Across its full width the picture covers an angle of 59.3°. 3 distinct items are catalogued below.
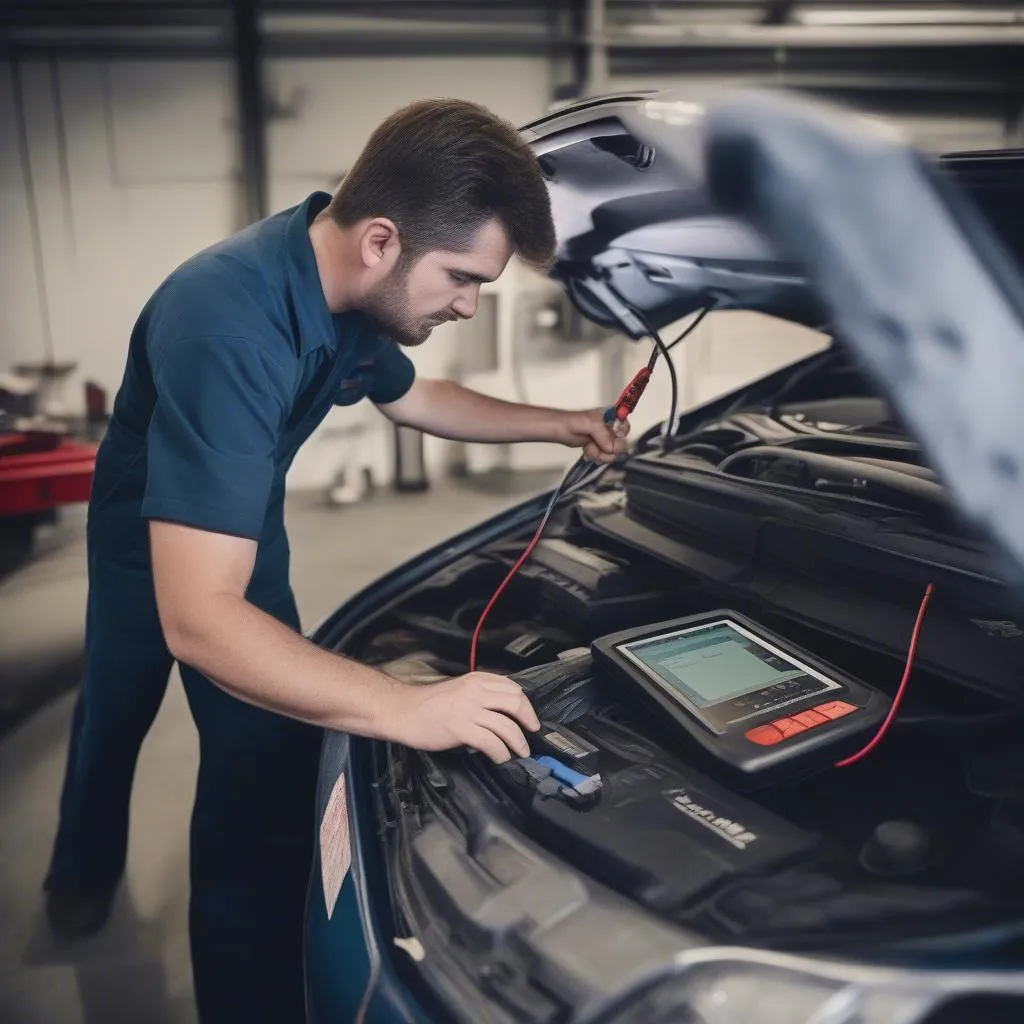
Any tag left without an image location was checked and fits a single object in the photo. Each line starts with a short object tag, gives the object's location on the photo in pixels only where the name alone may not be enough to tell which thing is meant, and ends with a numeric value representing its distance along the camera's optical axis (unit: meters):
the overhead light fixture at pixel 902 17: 4.26
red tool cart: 2.62
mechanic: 0.90
